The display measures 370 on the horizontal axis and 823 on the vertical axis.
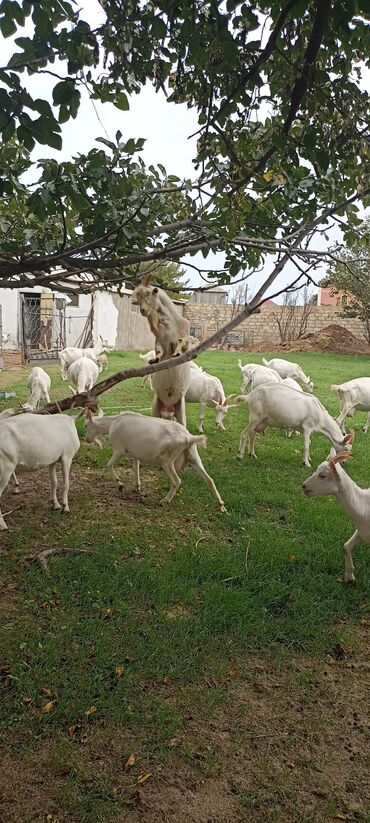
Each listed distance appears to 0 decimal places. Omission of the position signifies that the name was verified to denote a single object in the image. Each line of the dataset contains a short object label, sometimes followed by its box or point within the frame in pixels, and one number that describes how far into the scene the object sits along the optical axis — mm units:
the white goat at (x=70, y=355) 14695
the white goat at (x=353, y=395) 9852
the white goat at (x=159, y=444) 5797
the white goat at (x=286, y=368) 13467
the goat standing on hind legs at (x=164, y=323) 6090
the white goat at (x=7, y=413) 5645
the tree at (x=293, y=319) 31969
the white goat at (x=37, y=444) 4776
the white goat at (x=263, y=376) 10906
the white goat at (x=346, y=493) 4281
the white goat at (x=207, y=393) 9656
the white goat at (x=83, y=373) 11180
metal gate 22844
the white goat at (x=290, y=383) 10275
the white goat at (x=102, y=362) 15315
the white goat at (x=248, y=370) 12508
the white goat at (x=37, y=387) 9531
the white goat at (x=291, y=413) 7648
